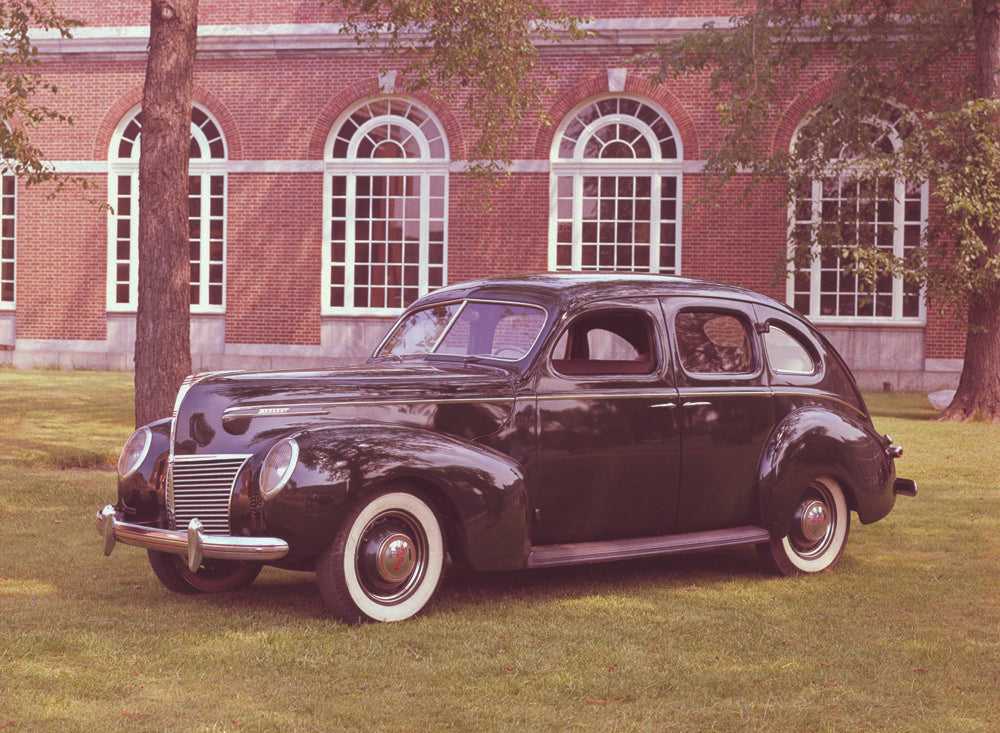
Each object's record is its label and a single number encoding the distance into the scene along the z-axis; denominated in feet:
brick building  76.33
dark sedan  19.71
